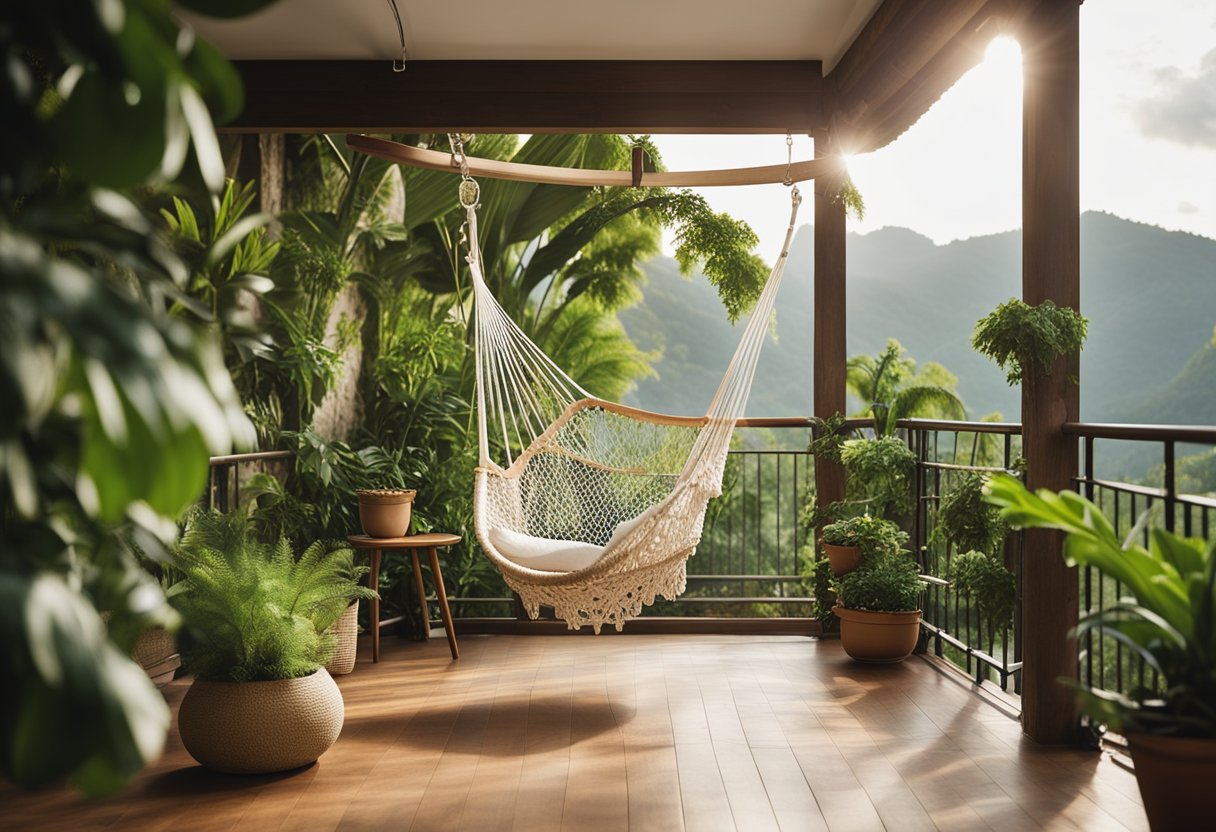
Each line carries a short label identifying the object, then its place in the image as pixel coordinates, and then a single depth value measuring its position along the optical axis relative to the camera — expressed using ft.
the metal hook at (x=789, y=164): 11.05
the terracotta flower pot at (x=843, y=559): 11.84
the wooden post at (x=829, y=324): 12.89
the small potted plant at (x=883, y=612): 11.28
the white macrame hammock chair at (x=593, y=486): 10.21
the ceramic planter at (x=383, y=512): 12.06
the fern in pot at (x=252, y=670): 7.52
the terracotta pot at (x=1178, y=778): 4.99
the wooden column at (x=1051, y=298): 8.34
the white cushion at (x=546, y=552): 10.50
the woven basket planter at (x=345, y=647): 11.17
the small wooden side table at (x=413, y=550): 11.83
